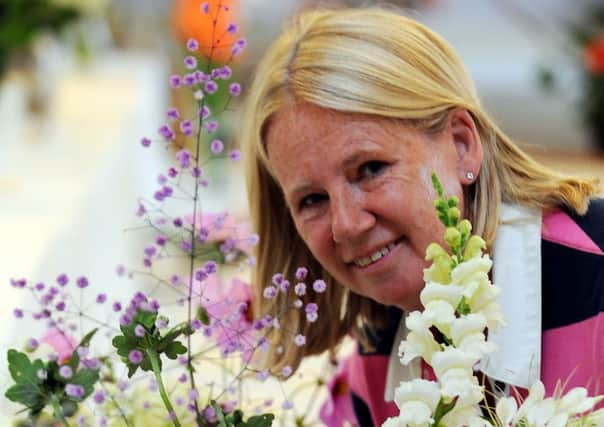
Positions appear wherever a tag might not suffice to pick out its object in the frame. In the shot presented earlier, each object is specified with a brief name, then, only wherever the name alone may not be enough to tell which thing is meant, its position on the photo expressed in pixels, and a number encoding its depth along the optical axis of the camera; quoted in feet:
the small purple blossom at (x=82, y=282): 10.08
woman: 10.53
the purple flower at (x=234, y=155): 10.28
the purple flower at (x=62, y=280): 10.05
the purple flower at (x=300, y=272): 10.19
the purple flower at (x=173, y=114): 10.20
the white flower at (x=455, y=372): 9.60
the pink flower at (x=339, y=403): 11.34
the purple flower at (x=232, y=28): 10.30
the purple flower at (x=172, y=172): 10.20
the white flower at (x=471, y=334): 9.62
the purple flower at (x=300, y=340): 10.07
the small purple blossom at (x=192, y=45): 10.16
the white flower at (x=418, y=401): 9.66
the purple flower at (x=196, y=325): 10.05
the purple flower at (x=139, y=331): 9.94
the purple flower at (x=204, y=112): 10.18
